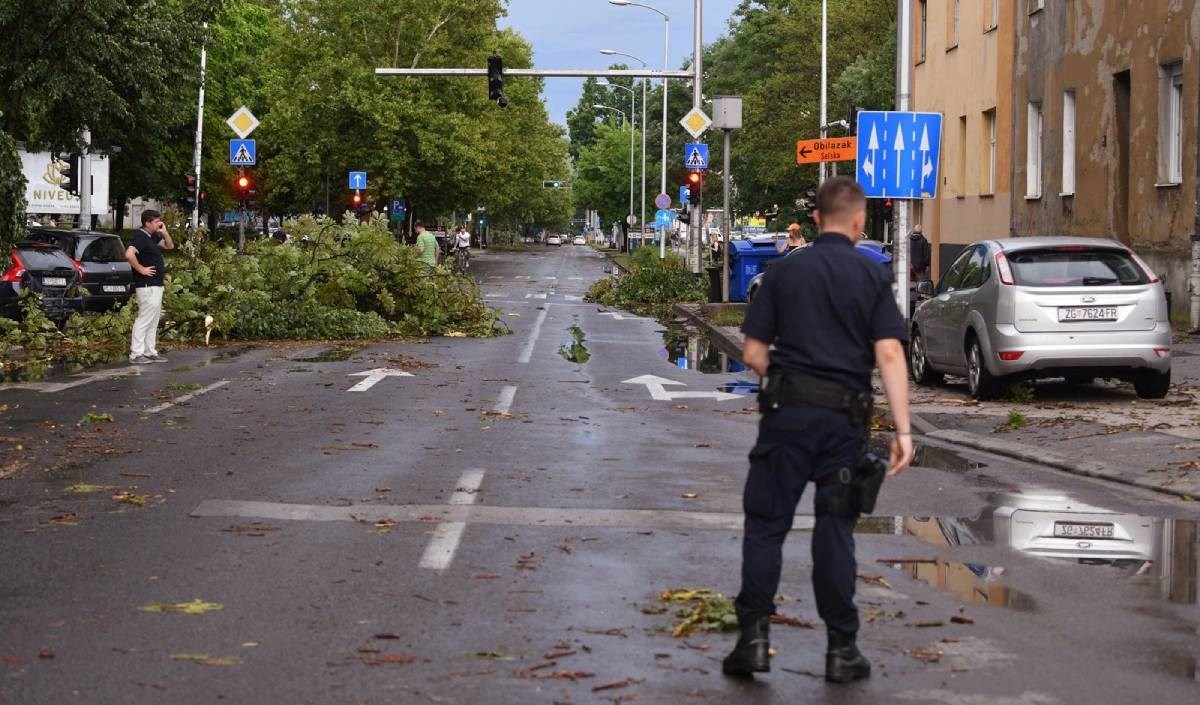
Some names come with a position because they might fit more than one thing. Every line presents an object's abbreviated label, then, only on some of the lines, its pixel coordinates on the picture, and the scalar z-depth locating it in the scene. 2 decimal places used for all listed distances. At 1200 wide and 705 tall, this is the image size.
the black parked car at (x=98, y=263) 28.19
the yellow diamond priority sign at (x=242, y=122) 37.84
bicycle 65.94
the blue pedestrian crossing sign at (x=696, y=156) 39.00
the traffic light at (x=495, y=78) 35.71
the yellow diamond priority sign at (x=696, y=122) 37.28
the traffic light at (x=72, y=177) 33.78
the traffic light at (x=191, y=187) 49.80
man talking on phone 21.09
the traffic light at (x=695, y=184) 38.84
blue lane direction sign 18.52
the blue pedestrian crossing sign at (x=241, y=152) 39.16
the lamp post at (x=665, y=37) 63.08
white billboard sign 48.75
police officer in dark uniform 6.03
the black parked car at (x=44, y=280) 25.19
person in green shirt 34.03
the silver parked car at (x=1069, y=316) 15.99
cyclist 65.69
